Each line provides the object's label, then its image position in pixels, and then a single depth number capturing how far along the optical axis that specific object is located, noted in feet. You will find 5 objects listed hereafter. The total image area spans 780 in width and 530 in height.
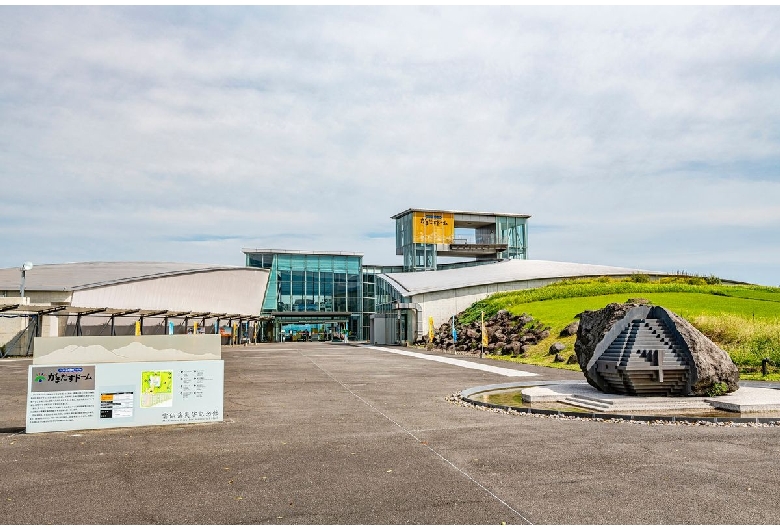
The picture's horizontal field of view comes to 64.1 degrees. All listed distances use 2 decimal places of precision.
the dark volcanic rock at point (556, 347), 96.98
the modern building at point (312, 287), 145.23
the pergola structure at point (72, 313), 108.17
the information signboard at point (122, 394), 35.83
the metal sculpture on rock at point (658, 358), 44.65
